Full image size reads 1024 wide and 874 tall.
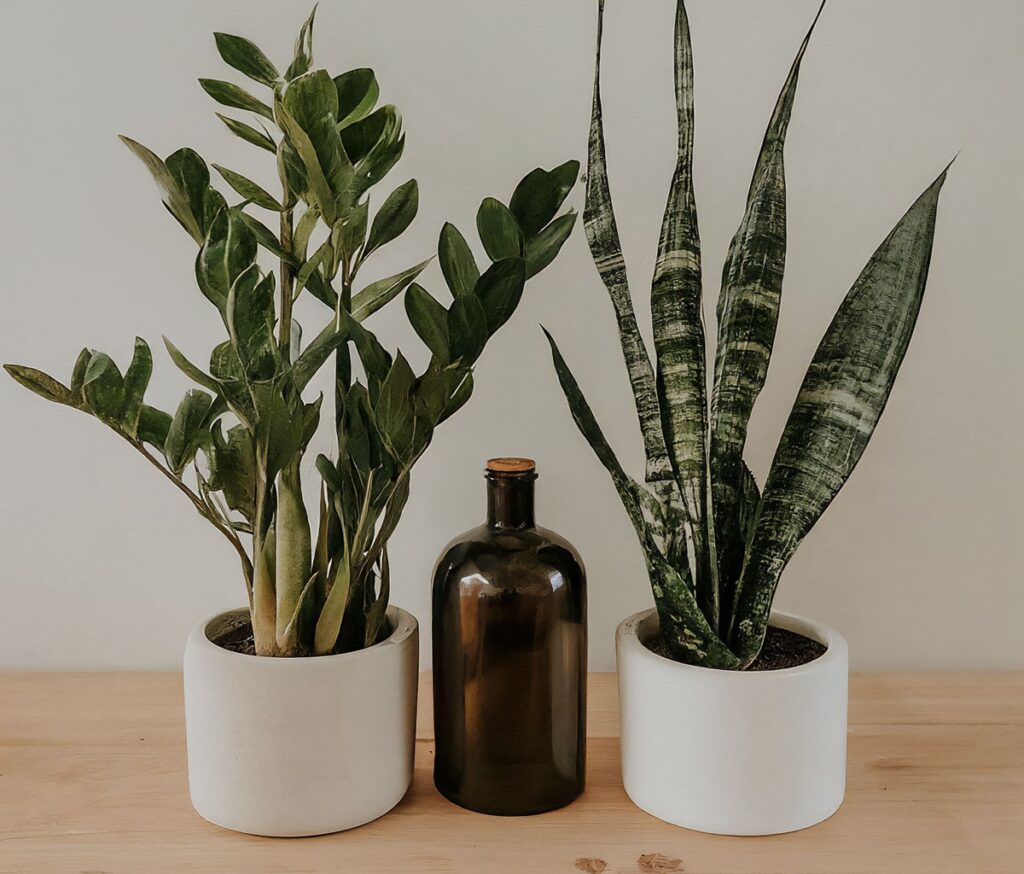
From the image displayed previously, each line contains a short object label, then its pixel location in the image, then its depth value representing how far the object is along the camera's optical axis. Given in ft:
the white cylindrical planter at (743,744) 1.93
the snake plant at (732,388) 1.95
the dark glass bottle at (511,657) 2.05
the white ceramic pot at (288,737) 1.93
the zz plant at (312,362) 1.80
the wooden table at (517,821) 1.88
